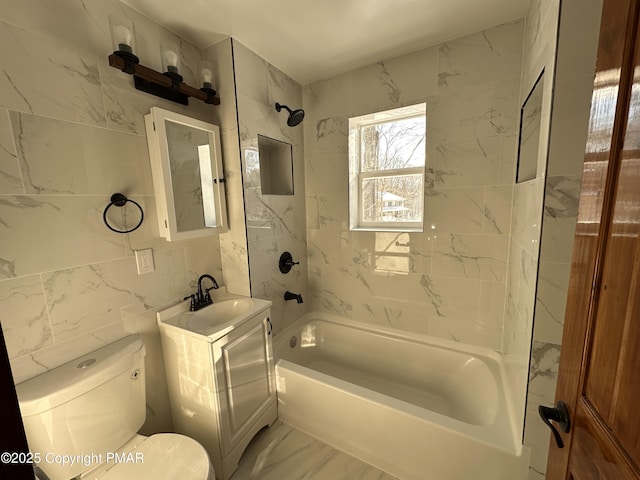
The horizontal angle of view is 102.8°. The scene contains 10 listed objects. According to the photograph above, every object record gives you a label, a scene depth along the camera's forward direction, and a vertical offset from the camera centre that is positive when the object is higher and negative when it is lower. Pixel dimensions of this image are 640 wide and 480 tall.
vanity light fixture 1.15 +0.69
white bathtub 1.23 -1.19
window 1.99 +0.29
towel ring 1.22 +0.05
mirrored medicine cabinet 1.34 +0.21
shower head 1.86 +0.66
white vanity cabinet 1.33 -0.96
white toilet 0.95 -0.85
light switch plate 1.36 -0.26
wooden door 0.42 -0.15
